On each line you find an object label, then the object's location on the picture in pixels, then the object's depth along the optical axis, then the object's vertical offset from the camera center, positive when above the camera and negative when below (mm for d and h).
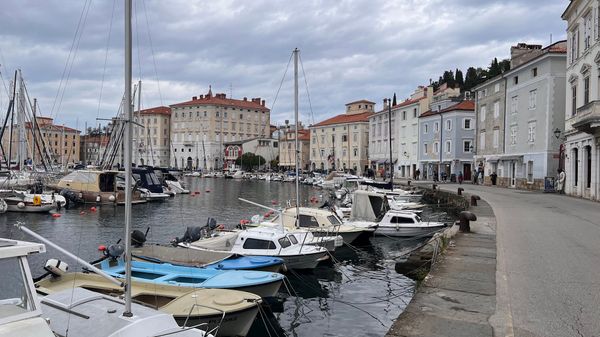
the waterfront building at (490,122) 53875 +5609
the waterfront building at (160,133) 155375 +10054
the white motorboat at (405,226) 26236 -3046
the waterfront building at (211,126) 145375 +11933
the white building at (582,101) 31250 +4962
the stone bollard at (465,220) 19234 -2007
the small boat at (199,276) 12406 -2940
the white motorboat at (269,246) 17469 -2934
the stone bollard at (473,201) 30656 -1931
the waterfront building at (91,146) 148075 +5887
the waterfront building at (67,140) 157625 +7509
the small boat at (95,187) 43500 -2179
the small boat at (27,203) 35812 -2987
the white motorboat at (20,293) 5918 -1677
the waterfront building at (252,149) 136125 +4790
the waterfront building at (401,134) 79250 +5960
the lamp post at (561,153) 40566 +1502
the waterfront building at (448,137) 67875 +4702
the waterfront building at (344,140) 103188 +6007
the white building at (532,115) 43656 +5331
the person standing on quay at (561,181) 38750 -750
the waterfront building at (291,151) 123500 +4017
